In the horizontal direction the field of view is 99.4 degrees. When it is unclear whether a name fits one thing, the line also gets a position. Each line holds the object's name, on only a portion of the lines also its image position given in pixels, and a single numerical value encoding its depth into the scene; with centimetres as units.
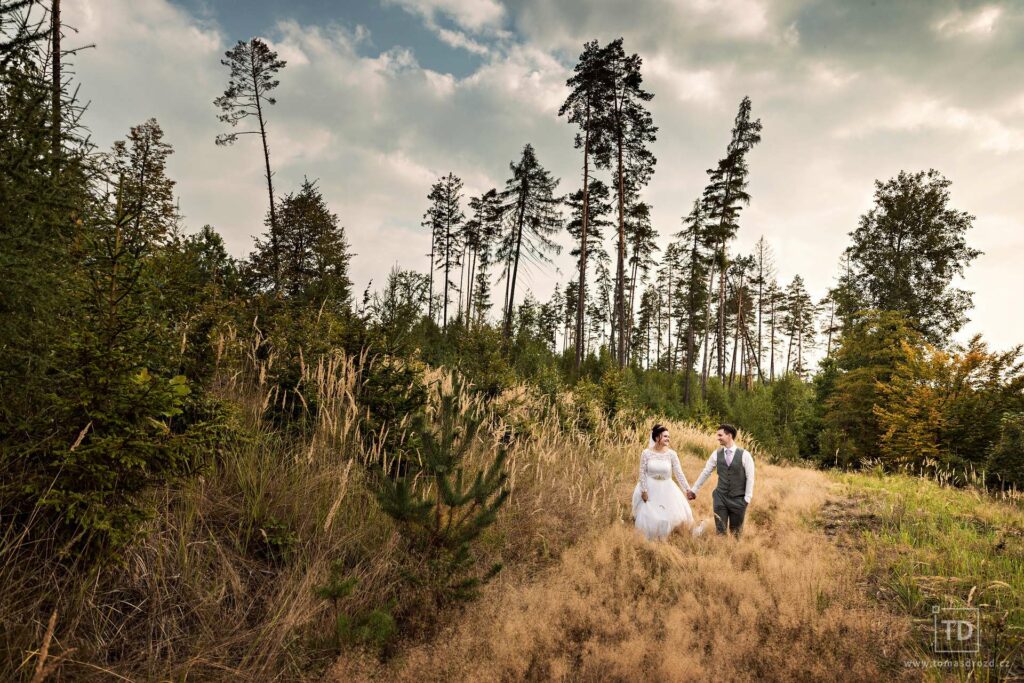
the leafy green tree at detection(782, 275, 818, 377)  4453
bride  592
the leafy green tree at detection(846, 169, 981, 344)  1970
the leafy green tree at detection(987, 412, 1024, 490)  1001
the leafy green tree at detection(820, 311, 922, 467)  1497
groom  593
